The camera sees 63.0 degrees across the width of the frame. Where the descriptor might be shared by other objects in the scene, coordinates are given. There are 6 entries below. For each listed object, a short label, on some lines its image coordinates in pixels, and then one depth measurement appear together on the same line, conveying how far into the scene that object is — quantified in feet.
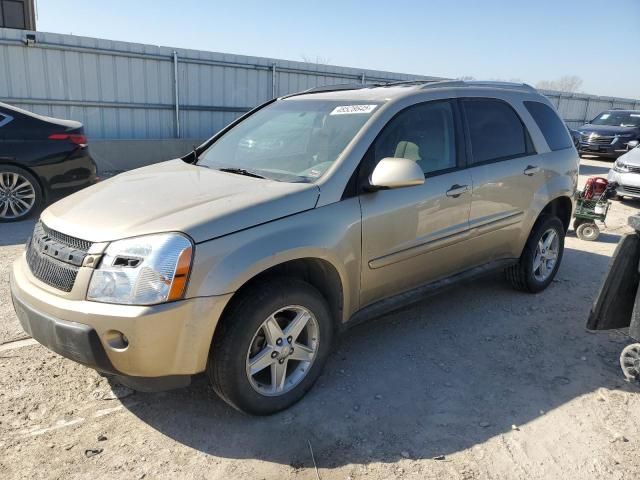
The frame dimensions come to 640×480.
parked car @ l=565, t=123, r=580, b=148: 56.18
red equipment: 23.85
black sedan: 21.86
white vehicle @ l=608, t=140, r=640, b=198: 31.27
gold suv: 8.12
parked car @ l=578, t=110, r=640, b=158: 55.67
